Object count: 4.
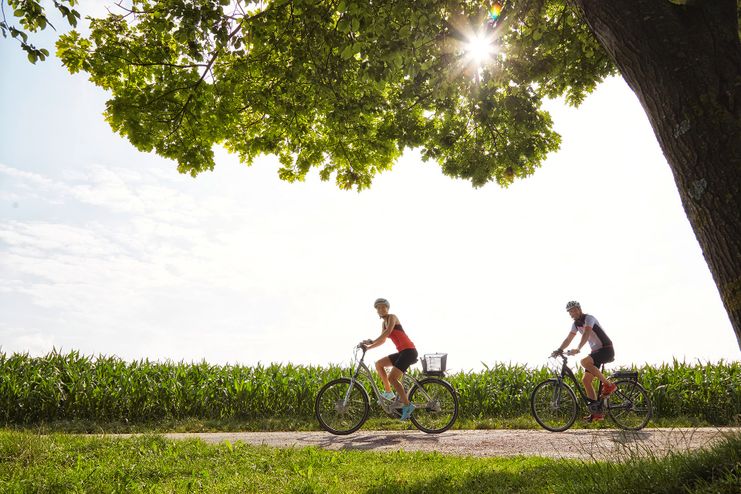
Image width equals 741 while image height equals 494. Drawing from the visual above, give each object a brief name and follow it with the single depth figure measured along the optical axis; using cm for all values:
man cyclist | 1078
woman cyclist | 1001
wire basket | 1145
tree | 434
